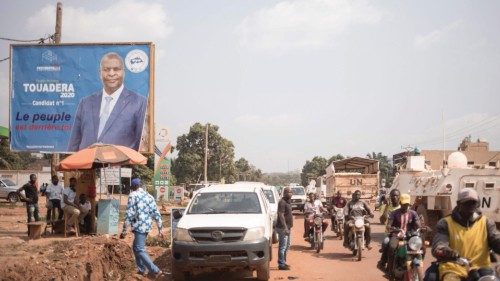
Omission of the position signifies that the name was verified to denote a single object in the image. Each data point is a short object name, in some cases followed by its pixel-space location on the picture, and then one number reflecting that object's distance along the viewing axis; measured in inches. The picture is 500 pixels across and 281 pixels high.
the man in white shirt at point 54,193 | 592.1
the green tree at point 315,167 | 3712.1
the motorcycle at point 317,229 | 516.7
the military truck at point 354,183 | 1007.0
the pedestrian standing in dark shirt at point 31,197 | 610.5
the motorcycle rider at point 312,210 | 537.6
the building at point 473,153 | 1881.2
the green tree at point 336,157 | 3634.4
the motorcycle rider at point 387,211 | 305.3
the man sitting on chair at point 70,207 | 554.3
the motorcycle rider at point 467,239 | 181.3
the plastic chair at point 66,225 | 553.3
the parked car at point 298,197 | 1164.4
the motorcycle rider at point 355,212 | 482.9
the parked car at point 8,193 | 1230.3
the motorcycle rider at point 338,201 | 614.7
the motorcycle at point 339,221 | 620.7
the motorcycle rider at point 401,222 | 293.6
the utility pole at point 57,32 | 687.5
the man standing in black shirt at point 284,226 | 410.0
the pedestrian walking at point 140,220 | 331.3
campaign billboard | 674.2
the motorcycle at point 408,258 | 245.6
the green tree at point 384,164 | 3383.4
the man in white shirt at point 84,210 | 580.3
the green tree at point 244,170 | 3882.6
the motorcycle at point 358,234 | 456.1
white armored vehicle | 516.4
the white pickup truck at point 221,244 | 321.4
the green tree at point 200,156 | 2536.9
